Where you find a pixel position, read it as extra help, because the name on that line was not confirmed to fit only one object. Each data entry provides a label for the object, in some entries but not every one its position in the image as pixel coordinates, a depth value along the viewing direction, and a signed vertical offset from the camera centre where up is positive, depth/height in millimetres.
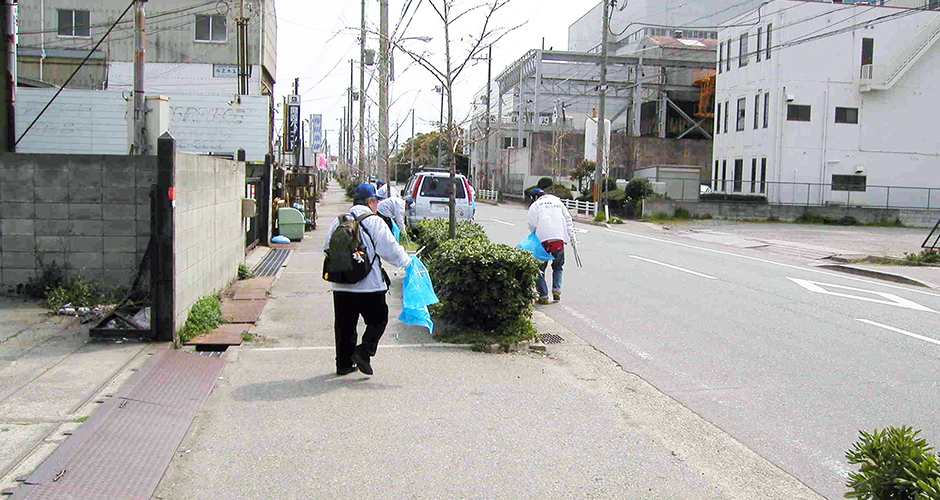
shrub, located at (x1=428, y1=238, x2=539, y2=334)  8750 -1012
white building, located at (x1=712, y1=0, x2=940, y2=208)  40188 +4937
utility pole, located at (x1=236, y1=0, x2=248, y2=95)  20172 +3631
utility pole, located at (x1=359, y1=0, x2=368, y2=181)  31603 +3399
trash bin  21062 -933
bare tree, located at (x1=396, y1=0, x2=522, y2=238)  12062 +2039
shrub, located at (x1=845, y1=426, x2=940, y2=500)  3336 -1138
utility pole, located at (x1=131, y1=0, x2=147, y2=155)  10375 +1318
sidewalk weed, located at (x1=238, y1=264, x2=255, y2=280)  13266 -1412
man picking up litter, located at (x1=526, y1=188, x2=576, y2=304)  11531 -467
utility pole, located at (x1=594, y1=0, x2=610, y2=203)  36875 +3100
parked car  21250 -150
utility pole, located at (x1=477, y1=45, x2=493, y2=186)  75744 +2920
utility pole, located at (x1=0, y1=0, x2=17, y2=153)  11781 +1538
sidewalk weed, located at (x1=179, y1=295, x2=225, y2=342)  8336 -1448
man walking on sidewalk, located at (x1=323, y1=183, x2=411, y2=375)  6992 -965
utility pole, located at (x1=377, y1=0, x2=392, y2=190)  20164 +2615
